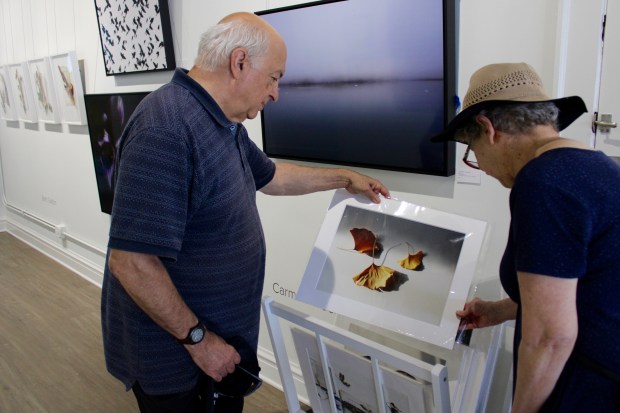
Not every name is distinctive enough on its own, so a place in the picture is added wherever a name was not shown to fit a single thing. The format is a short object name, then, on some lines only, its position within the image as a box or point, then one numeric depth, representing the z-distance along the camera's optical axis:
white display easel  1.08
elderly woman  0.80
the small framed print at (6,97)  4.57
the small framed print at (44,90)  3.76
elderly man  1.11
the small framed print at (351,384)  1.21
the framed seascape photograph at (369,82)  1.52
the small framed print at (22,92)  4.15
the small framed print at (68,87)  3.44
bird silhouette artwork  2.55
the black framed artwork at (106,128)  2.96
